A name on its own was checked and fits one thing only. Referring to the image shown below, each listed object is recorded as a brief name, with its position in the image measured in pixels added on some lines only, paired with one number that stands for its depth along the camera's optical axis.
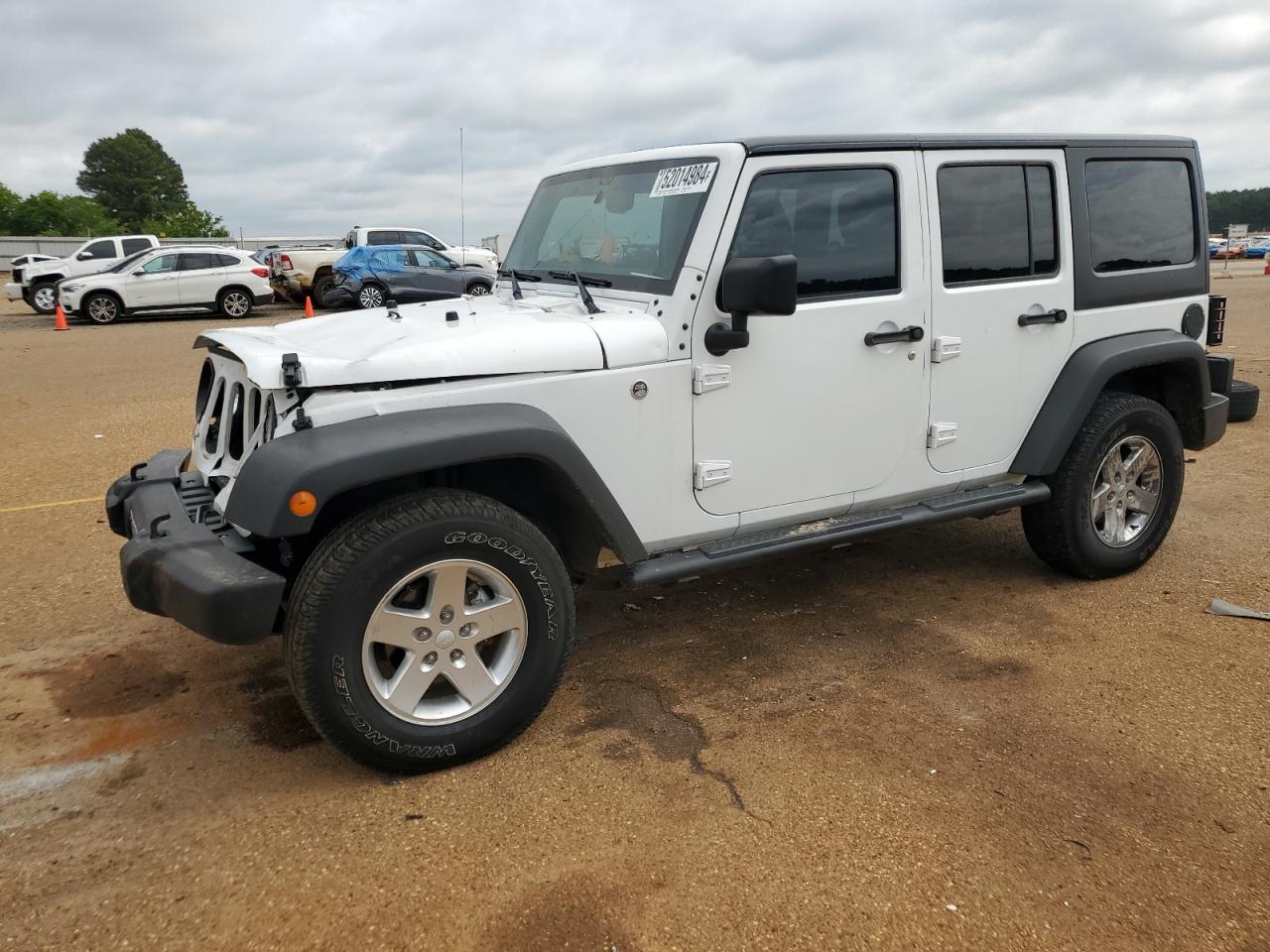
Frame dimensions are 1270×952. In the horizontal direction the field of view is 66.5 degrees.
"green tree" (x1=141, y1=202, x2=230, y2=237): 67.19
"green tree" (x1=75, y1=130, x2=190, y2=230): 84.94
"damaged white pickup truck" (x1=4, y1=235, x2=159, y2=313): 21.91
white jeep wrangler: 2.83
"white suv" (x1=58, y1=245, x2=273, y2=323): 19.12
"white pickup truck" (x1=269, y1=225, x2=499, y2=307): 22.38
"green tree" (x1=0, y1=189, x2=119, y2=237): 64.06
